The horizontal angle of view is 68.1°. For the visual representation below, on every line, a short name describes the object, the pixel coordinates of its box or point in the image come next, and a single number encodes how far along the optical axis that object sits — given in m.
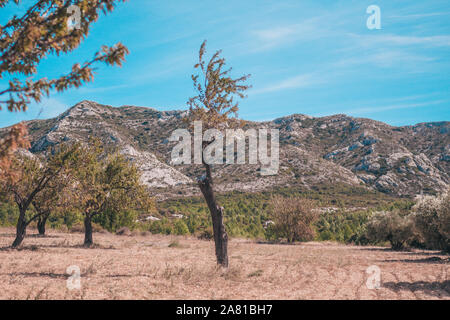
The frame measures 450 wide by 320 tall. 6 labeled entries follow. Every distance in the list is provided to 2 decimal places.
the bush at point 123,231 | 43.15
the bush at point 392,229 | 31.41
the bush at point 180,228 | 45.47
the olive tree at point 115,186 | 25.74
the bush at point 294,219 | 40.44
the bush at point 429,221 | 23.41
